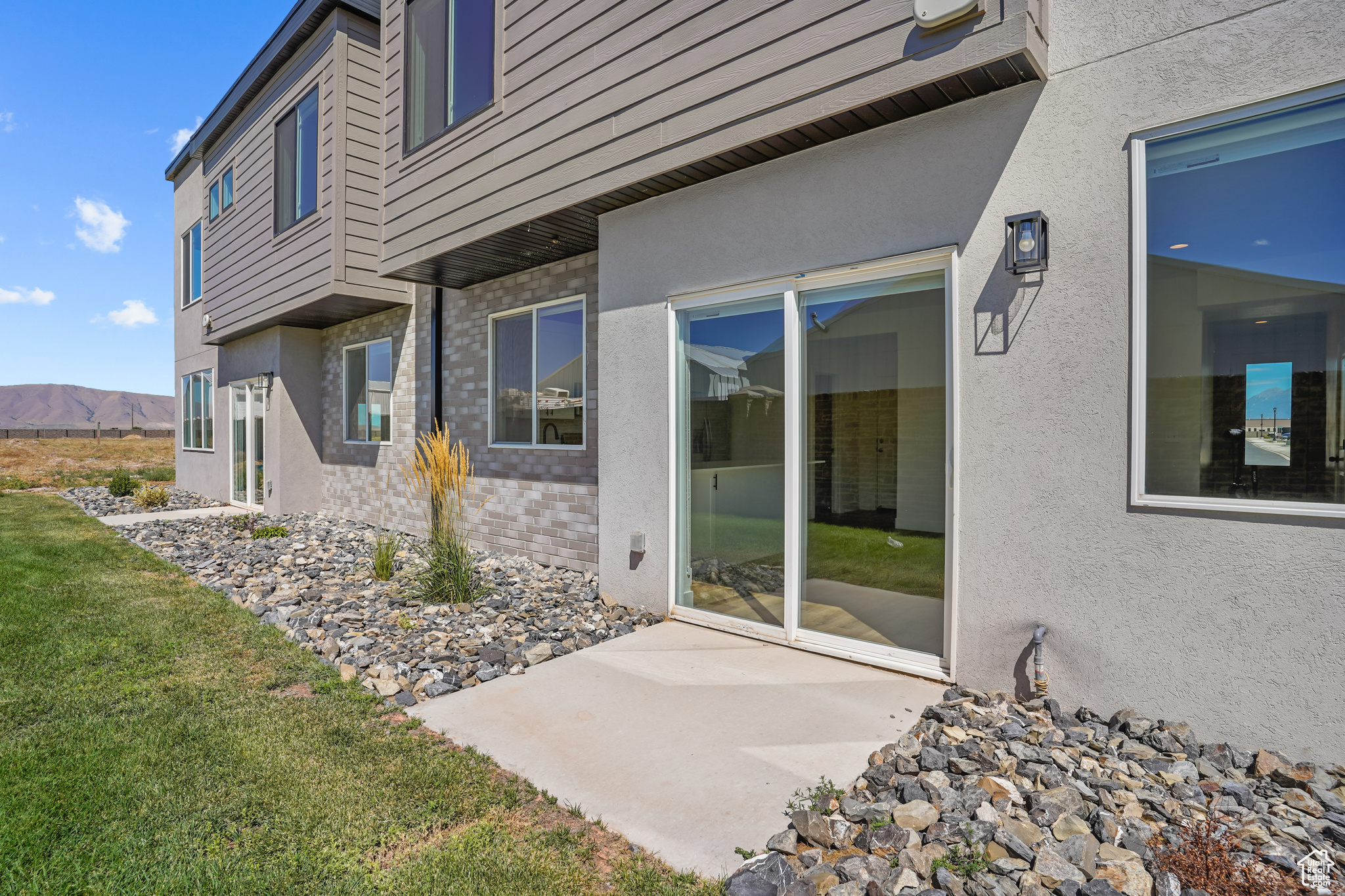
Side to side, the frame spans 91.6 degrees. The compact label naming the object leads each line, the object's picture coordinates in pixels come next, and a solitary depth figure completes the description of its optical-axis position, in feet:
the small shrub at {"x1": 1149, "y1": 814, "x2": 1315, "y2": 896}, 6.12
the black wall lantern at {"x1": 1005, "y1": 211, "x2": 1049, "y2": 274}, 9.79
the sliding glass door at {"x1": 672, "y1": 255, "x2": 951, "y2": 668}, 12.21
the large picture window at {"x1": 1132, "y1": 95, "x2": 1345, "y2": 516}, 8.27
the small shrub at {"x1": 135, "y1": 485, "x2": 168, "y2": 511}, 36.37
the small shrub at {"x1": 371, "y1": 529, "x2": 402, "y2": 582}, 19.07
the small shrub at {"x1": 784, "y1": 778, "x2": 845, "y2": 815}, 7.68
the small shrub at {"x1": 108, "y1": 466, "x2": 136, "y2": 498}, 41.50
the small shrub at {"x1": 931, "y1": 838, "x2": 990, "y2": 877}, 6.48
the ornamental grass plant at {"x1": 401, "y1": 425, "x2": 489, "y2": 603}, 16.20
